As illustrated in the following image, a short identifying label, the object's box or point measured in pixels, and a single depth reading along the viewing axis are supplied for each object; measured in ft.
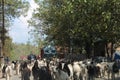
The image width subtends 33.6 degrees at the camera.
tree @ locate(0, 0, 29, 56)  85.68
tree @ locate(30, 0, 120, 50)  49.41
